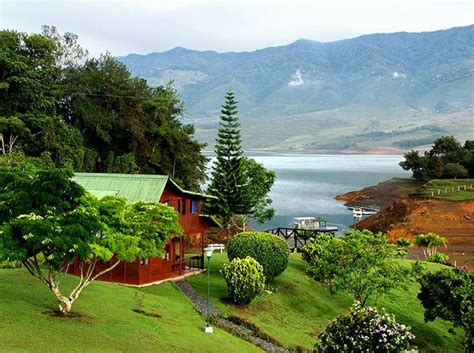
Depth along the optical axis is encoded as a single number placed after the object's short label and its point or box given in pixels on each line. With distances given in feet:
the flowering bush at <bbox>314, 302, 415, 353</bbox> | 47.73
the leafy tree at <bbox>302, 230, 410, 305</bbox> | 77.30
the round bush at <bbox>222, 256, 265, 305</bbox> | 73.97
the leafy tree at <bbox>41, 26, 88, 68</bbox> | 187.45
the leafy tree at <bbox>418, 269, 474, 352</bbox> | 75.00
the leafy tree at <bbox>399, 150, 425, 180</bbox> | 327.86
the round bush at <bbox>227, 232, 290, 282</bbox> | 81.05
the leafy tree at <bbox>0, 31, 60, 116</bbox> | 148.56
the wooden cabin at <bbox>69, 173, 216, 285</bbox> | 79.15
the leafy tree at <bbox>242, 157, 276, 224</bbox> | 144.97
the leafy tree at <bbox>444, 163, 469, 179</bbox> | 288.10
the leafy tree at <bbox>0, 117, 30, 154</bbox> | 139.74
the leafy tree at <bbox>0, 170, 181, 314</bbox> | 48.55
